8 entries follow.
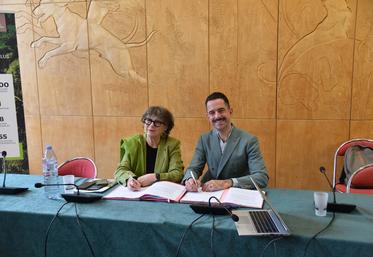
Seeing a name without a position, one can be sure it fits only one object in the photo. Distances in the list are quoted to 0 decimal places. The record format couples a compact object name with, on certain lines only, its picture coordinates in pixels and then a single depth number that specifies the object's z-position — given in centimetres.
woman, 223
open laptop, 132
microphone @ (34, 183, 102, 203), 171
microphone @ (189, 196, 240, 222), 152
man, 214
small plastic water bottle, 199
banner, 320
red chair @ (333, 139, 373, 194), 255
